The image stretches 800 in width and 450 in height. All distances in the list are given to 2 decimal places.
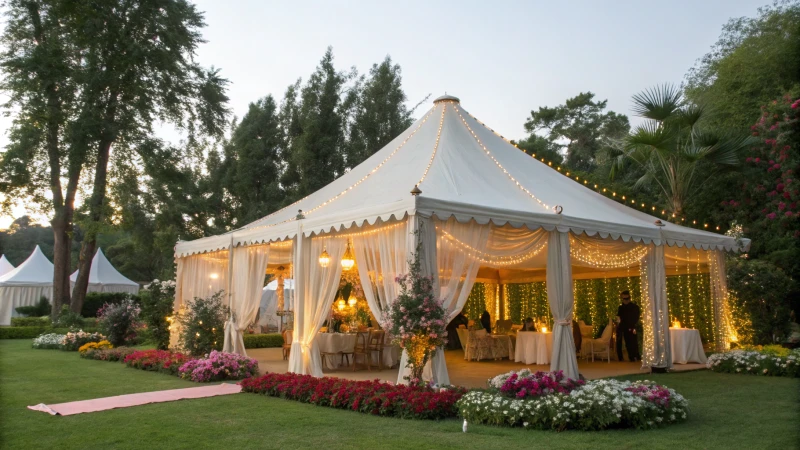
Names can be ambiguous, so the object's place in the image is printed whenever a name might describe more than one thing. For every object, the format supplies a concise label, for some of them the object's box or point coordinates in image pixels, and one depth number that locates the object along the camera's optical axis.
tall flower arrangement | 7.28
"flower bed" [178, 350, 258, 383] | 9.60
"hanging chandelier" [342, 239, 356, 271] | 9.70
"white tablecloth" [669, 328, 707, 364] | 11.59
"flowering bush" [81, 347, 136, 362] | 12.72
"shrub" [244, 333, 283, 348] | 17.84
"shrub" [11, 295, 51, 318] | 25.36
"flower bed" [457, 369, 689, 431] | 5.84
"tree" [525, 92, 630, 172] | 29.20
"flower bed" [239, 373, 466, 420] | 6.50
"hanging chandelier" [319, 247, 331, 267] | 9.26
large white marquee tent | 8.21
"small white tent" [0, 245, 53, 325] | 26.33
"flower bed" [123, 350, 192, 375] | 10.61
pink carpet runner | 7.13
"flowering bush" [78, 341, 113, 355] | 14.34
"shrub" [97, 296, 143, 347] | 15.23
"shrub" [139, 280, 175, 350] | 14.31
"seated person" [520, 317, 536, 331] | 12.82
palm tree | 13.15
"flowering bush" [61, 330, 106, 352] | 15.79
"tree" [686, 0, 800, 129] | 17.25
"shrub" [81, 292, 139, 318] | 26.66
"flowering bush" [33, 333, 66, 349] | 16.34
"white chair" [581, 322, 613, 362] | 12.62
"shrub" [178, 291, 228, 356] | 11.59
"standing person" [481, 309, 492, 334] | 14.80
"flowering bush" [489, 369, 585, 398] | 6.30
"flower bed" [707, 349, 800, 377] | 9.44
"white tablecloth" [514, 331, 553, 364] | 12.07
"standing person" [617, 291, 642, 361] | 12.70
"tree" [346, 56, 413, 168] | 26.06
